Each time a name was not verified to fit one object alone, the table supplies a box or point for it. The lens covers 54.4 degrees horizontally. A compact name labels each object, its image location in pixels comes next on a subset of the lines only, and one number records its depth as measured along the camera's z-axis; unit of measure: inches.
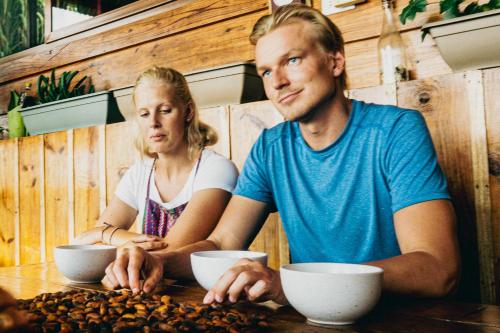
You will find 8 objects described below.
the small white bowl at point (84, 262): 42.1
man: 44.3
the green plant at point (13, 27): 145.6
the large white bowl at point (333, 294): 27.1
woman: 70.5
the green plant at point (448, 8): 59.9
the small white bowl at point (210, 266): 35.1
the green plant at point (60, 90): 110.4
